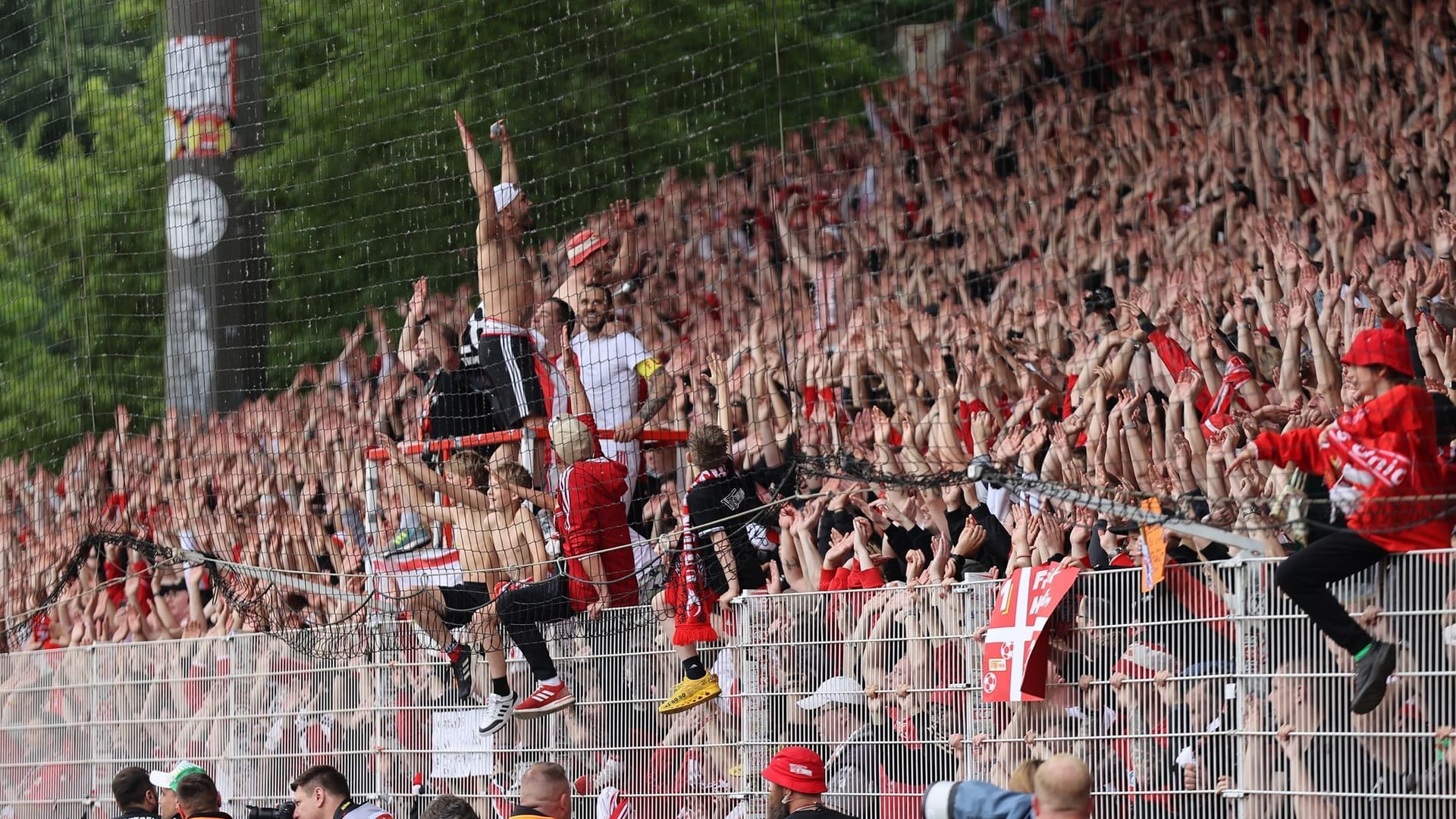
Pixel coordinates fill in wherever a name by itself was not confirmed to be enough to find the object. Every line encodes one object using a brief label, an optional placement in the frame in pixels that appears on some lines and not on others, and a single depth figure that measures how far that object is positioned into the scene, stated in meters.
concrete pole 26.64
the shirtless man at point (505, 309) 22.87
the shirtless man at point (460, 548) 19.86
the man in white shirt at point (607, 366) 22.36
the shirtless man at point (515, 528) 20.05
